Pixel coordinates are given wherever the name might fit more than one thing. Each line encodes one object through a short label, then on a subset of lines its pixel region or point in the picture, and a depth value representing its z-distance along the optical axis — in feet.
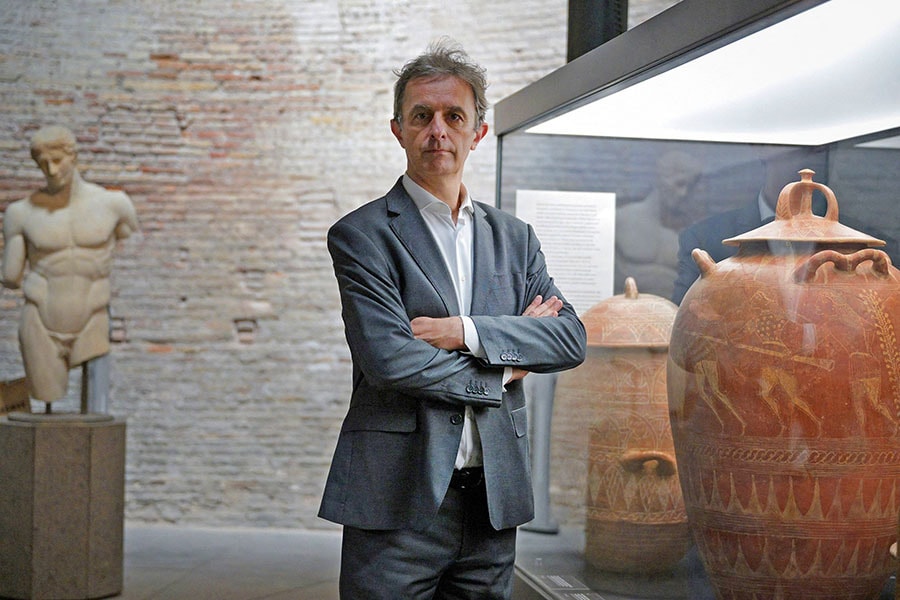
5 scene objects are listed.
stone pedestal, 14.47
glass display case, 6.84
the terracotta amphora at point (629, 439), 9.45
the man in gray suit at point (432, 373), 7.18
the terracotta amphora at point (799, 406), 6.98
